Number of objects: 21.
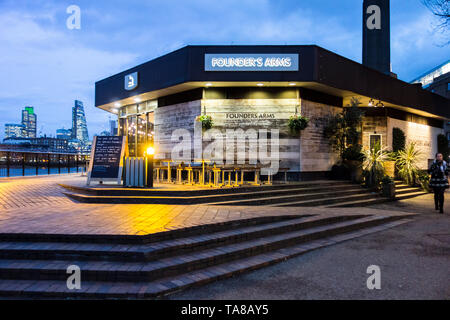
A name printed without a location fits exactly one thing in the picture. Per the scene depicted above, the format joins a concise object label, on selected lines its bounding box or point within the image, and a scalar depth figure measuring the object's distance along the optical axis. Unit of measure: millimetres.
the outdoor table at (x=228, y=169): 8609
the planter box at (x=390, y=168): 14008
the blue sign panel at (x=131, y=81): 12698
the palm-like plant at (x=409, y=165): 13430
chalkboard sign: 8695
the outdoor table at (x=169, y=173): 10042
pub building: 10227
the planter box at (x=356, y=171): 11333
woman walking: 8336
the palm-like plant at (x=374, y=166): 10758
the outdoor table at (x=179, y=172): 9391
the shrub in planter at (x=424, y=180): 13367
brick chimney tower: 24375
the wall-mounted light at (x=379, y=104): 13344
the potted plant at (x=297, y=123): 10602
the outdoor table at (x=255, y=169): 8805
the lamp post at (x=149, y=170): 8195
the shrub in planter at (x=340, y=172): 11623
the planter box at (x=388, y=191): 10492
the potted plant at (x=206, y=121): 10766
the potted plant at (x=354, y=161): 11352
